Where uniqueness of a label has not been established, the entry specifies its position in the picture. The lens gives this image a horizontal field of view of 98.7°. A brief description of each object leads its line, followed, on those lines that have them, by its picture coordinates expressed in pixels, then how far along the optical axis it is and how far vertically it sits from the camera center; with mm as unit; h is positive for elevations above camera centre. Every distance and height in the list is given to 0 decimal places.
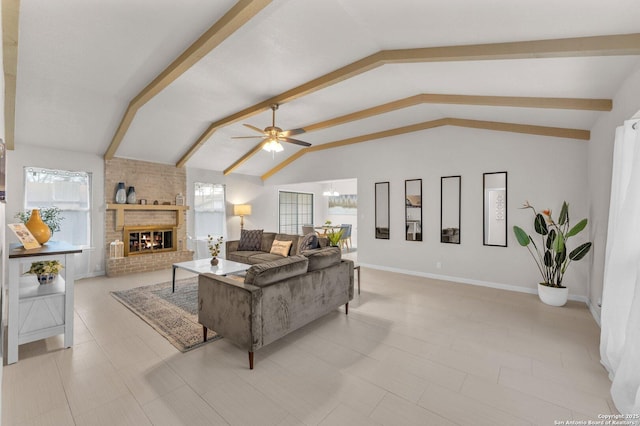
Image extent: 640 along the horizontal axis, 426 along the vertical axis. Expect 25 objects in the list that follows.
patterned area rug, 2941 -1306
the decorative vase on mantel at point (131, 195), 5949 +381
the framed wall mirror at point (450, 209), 5203 +85
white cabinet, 2426 -861
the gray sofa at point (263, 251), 5430 -811
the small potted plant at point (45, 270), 2818 -592
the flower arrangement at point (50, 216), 4545 -63
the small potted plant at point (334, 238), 4867 -442
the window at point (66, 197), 4984 +298
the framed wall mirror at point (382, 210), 6148 +73
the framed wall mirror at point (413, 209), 5660 +90
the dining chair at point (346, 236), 8903 -737
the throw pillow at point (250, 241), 6078 -625
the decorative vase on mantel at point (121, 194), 5781 +390
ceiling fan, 4207 +1212
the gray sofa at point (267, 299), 2432 -851
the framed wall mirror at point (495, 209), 4730 +79
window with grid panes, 9664 +77
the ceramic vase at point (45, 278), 2845 -691
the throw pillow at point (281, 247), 5554 -713
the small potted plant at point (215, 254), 4538 -697
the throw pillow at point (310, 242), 5188 -559
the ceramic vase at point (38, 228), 2920 -168
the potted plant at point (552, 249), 3773 -512
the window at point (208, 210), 7355 +74
